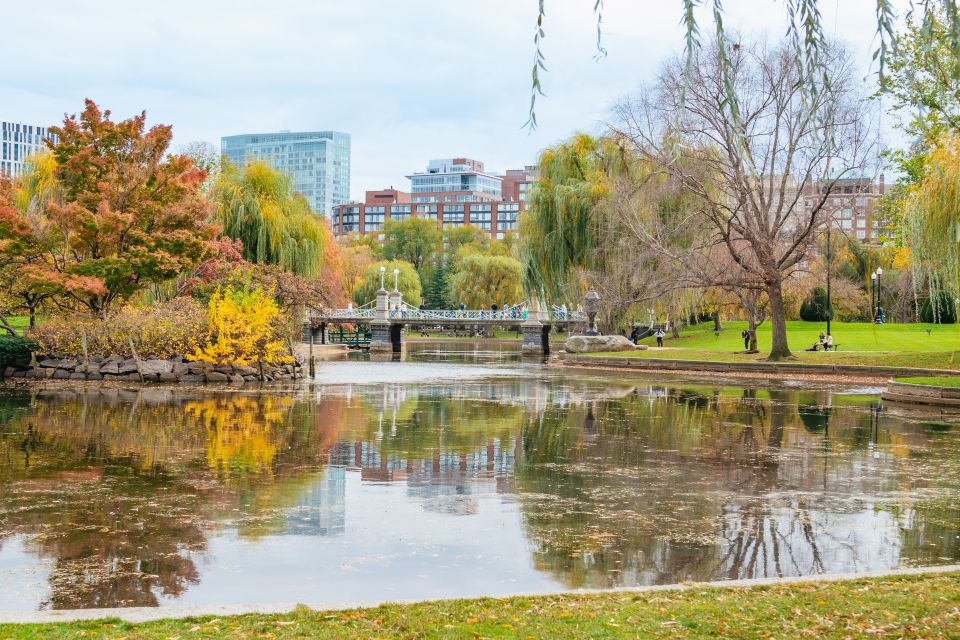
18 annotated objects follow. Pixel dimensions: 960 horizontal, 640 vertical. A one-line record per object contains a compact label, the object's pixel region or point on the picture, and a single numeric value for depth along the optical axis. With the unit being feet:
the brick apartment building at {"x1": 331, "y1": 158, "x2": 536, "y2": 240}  613.52
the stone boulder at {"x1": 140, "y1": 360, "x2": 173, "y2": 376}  97.76
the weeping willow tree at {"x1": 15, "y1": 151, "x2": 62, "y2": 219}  109.70
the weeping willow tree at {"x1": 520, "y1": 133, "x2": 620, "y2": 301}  162.81
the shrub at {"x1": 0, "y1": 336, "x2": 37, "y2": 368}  97.81
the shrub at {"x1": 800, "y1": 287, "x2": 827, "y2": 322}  226.38
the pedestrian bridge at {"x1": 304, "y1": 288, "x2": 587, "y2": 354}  215.92
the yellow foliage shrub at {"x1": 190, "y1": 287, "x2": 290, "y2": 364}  101.24
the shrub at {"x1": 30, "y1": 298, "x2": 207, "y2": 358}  99.19
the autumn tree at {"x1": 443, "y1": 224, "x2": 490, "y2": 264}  415.64
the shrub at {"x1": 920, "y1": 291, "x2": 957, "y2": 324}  187.54
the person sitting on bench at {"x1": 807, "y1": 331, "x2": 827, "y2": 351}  149.07
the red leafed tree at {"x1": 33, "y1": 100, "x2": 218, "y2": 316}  100.89
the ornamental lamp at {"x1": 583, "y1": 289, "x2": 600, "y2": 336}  156.66
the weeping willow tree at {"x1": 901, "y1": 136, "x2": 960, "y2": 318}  91.86
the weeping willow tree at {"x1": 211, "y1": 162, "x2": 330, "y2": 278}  156.56
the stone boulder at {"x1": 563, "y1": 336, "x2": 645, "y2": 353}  157.28
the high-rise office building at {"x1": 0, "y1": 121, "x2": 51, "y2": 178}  548.31
